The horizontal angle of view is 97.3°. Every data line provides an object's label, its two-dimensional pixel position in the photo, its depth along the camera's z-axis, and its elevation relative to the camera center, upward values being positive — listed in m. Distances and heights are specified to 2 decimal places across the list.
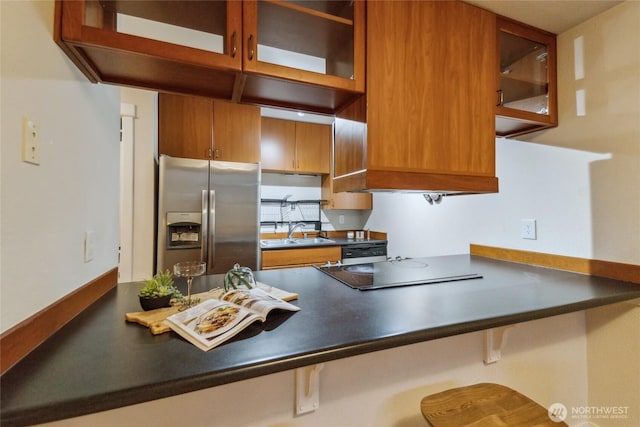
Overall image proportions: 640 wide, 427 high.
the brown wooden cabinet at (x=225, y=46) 0.89 +0.62
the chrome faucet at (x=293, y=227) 3.59 -0.08
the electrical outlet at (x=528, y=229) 1.75 -0.05
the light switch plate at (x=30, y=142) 0.66 +0.19
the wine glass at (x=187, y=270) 1.07 -0.19
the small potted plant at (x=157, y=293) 0.96 -0.25
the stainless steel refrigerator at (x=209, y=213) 2.35 +0.07
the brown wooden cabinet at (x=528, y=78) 1.56 +0.84
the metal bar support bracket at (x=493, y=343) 1.29 -0.56
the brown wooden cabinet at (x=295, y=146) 3.38 +0.93
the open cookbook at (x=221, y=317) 0.77 -0.29
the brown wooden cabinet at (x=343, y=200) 3.68 +0.28
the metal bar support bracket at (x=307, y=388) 0.95 -0.58
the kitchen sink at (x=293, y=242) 3.08 -0.25
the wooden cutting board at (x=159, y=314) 0.83 -0.31
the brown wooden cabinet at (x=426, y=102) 1.23 +0.55
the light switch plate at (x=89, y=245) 0.98 -0.09
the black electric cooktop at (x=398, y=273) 1.38 -0.29
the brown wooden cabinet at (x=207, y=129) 2.60 +0.88
